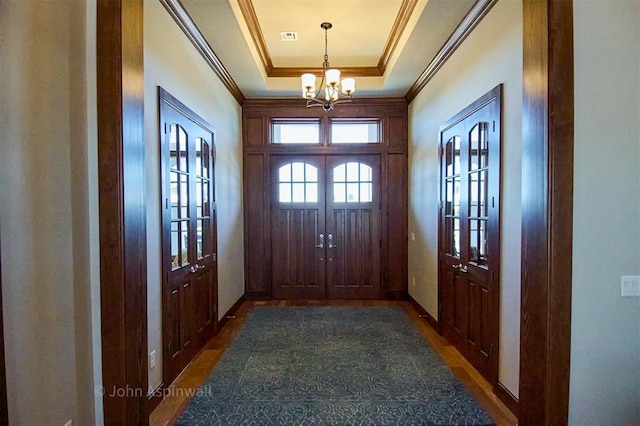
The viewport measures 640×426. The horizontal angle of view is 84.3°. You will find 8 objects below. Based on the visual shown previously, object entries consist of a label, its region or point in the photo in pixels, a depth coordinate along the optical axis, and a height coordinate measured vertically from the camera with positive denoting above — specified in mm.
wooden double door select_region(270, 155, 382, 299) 5742 -337
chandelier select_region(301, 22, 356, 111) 3787 +1314
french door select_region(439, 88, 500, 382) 2889 -274
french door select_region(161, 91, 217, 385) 2930 -289
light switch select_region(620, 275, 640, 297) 1724 -400
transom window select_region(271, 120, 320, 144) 5770 +1214
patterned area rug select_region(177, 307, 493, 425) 2543 -1513
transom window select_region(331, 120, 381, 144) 5758 +1210
